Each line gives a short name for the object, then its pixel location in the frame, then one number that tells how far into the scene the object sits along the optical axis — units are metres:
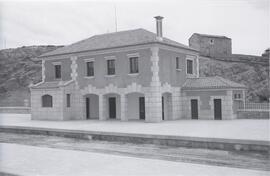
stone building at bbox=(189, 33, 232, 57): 65.81
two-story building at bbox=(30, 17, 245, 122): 24.97
